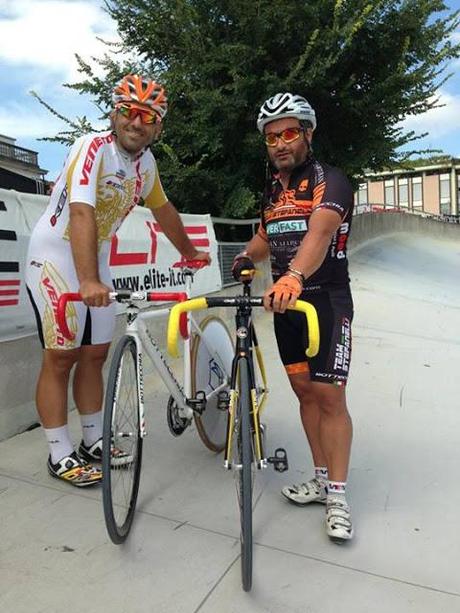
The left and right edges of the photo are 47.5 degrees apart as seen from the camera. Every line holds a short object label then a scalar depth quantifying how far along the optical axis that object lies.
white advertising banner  3.51
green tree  8.56
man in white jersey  2.42
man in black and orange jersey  2.31
